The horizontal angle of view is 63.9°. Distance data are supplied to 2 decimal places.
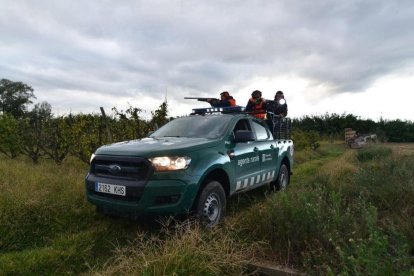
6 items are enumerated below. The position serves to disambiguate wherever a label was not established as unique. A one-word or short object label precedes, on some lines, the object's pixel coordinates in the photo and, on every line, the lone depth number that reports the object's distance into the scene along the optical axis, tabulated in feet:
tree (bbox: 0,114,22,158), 32.32
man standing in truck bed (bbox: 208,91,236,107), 29.91
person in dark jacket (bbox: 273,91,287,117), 29.14
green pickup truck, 13.12
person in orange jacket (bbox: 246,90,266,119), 27.37
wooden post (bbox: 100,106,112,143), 28.18
